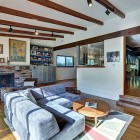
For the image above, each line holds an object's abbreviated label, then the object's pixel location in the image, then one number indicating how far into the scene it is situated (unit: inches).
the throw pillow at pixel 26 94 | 106.0
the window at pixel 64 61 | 359.3
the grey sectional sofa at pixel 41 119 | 64.8
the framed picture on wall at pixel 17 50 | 254.1
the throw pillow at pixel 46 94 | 136.8
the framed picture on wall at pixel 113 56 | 175.3
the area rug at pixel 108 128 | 87.4
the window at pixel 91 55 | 249.0
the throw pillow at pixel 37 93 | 129.7
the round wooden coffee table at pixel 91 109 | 95.6
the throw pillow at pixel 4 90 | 169.7
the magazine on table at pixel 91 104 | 107.8
